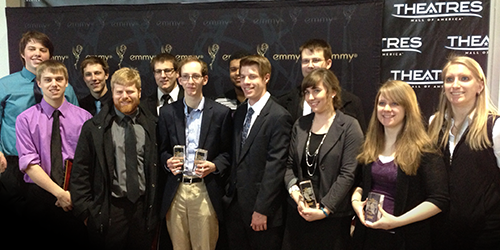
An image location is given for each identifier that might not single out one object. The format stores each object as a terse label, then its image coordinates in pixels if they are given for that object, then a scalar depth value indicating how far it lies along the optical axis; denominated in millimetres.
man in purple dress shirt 3350
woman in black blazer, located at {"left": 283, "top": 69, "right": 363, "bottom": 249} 2882
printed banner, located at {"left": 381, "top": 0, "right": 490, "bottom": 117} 4309
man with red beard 3211
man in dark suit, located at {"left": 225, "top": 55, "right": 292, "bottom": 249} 3117
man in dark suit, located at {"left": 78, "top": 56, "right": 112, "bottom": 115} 4281
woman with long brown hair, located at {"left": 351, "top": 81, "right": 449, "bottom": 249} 2635
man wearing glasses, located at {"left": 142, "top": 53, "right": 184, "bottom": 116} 4141
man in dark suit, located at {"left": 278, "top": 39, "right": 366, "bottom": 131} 3576
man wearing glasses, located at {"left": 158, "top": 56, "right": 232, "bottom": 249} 3320
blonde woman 2639
